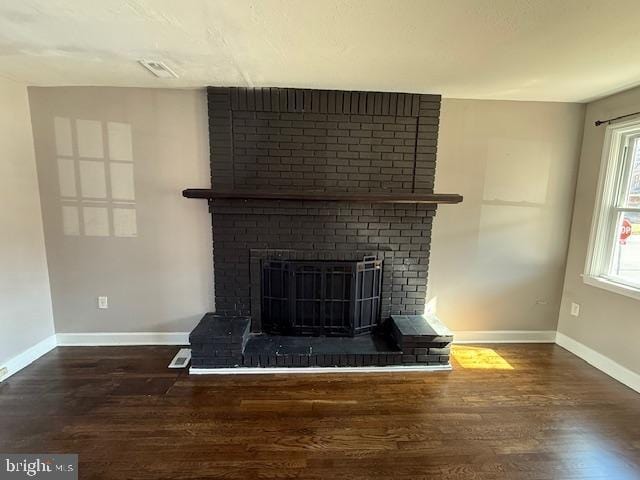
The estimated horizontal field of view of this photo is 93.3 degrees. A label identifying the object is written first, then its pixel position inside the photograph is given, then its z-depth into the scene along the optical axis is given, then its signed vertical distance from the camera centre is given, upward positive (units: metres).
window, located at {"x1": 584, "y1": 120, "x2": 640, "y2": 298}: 2.40 -0.12
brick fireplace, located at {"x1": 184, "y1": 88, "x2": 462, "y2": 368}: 2.47 -0.27
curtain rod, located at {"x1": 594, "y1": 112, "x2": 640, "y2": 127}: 2.29 +0.66
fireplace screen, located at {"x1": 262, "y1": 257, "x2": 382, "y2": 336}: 2.68 -0.89
